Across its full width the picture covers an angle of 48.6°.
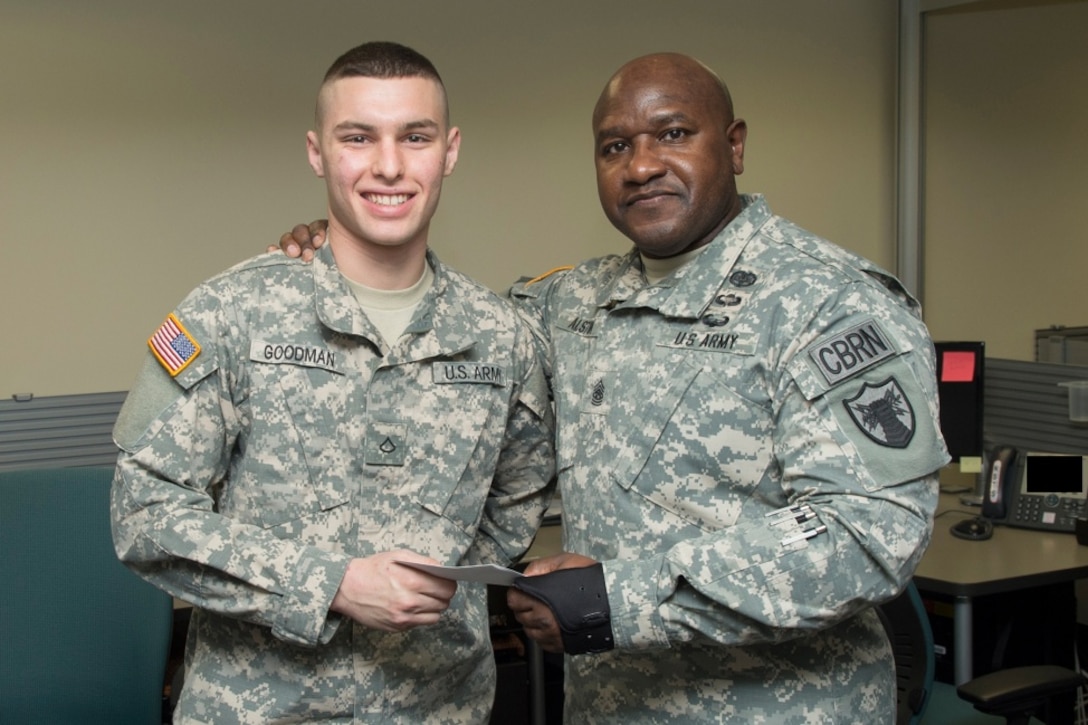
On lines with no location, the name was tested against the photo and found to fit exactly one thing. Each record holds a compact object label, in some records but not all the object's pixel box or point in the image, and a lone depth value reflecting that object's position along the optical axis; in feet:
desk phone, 10.84
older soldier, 4.88
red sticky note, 11.69
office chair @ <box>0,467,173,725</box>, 7.57
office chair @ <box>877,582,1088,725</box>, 7.64
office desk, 9.37
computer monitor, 11.69
